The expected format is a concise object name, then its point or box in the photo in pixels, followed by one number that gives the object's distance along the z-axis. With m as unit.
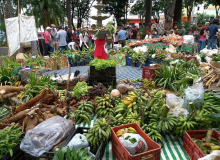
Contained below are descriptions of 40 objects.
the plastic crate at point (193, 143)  2.31
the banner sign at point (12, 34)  6.36
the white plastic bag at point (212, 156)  1.93
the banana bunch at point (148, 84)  5.09
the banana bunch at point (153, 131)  2.73
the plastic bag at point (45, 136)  2.34
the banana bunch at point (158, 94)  4.02
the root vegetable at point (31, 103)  3.43
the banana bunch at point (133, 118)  2.98
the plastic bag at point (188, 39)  9.29
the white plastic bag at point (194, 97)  3.32
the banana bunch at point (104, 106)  3.54
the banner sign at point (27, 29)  7.43
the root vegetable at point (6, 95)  4.16
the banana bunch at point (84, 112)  3.48
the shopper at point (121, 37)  11.54
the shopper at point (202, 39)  11.07
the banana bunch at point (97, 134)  2.53
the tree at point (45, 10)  18.23
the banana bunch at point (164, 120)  2.83
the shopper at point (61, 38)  9.35
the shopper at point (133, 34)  13.79
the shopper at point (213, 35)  9.20
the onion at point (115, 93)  4.19
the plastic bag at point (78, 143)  2.27
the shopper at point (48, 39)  10.07
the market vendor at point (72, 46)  9.92
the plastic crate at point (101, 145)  2.34
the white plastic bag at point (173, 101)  3.33
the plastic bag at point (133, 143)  2.22
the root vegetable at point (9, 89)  4.14
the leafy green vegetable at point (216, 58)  6.26
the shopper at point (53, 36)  9.97
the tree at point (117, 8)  21.77
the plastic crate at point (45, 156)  2.31
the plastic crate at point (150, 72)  5.64
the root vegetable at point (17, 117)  3.14
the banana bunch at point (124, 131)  2.53
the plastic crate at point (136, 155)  2.09
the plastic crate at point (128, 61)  8.29
